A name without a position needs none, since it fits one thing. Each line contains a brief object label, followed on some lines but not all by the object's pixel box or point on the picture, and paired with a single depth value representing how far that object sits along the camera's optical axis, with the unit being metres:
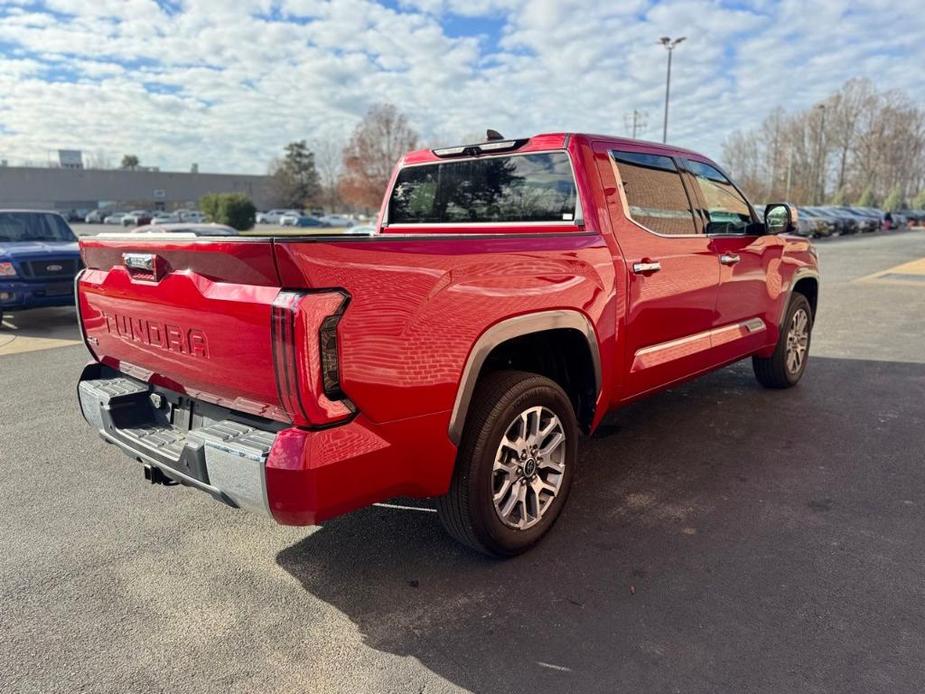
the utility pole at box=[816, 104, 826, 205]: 73.50
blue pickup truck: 9.08
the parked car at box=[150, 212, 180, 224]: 44.53
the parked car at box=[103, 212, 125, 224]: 61.81
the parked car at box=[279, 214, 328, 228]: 56.38
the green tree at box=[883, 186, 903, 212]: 69.58
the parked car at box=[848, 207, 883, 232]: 41.78
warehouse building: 76.12
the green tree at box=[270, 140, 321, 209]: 84.62
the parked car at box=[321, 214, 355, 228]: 57.22
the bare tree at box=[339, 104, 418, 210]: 49.81
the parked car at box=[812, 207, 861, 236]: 38.08
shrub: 42.01
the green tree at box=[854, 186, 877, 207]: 70.12
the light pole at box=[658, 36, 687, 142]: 35.09
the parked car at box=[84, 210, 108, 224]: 66.38
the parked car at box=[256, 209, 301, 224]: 65.12
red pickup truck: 2.25
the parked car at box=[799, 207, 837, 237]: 34.00
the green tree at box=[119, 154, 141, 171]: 113.31
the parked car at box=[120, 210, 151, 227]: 57.09
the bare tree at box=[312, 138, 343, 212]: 78.94
